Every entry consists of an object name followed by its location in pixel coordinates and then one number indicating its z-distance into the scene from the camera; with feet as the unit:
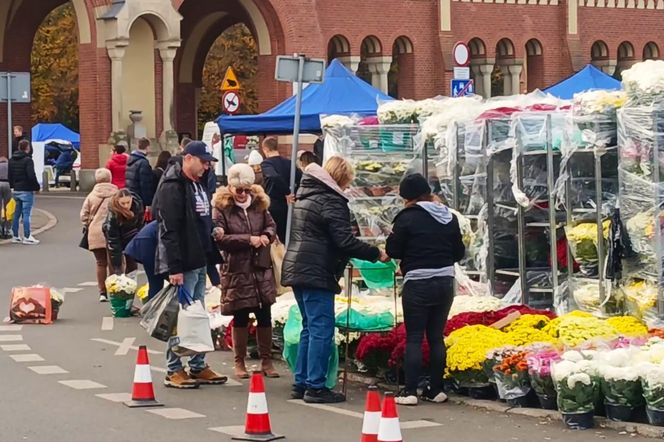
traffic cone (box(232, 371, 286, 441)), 31.89
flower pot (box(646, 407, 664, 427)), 32.66
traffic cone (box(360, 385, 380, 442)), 28.35
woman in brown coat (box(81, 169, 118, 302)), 61.98
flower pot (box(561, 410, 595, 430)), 33.42
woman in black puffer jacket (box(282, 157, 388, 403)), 37.35
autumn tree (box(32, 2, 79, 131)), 194.29
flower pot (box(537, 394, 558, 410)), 35.32
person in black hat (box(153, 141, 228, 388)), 39.40
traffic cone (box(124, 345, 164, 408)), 36.91
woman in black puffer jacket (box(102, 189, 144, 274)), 58.85
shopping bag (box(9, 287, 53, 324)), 56.24
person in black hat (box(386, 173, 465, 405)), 37.19
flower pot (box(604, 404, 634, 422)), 33.35
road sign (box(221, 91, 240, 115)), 115.55
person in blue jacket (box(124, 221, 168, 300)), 44.96
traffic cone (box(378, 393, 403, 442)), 26.86
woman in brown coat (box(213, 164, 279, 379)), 40.32
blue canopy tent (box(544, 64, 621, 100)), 88.79
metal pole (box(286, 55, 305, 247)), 56.59
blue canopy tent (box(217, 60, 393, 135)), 76.23
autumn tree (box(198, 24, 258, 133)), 197.16
